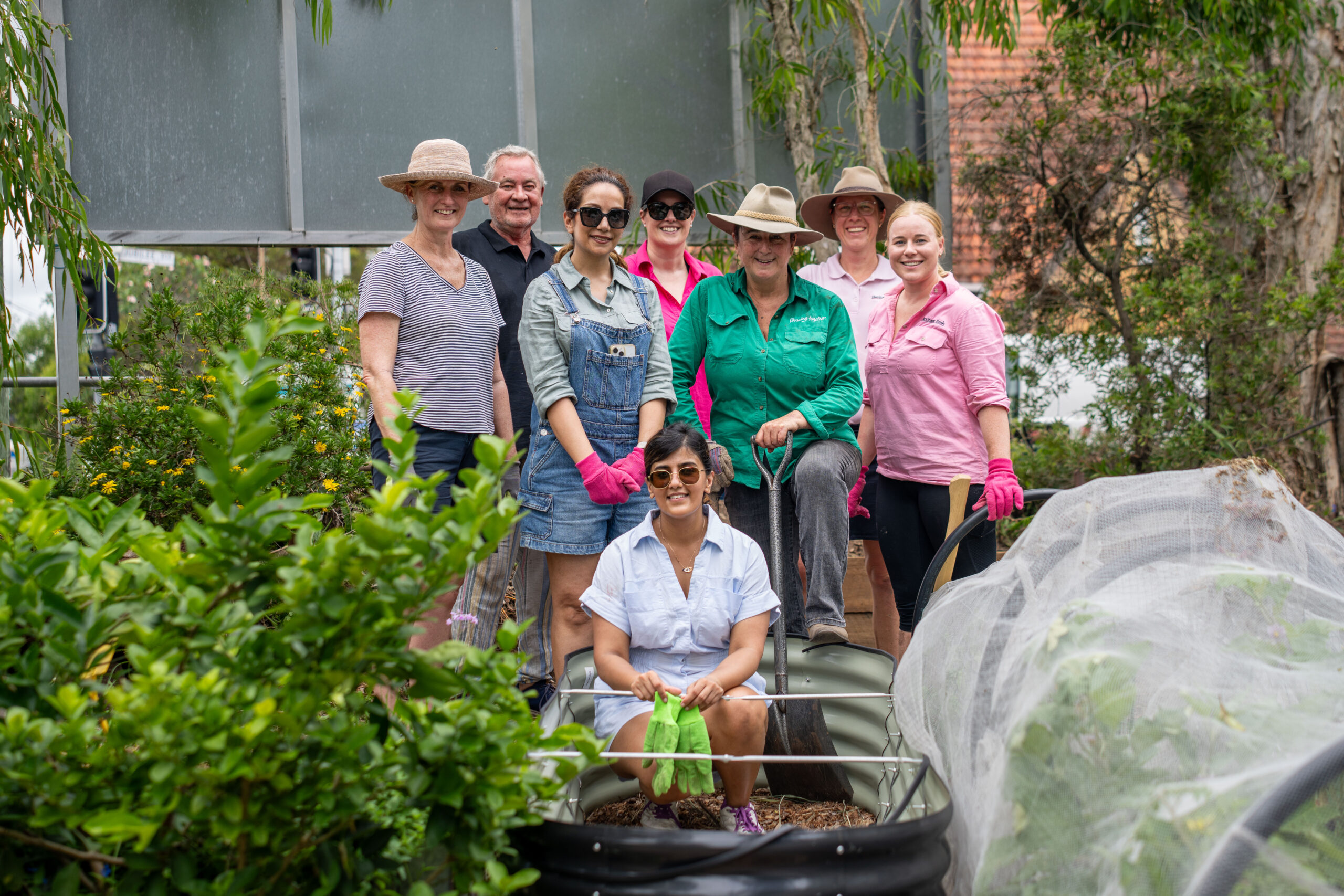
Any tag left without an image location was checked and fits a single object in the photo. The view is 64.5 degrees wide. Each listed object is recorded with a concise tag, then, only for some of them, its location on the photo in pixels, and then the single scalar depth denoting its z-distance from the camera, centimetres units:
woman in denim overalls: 334
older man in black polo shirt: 392
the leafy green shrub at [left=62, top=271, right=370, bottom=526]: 464
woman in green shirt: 345
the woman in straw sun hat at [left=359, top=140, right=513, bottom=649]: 334
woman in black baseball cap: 395
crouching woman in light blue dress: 272
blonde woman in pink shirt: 341
